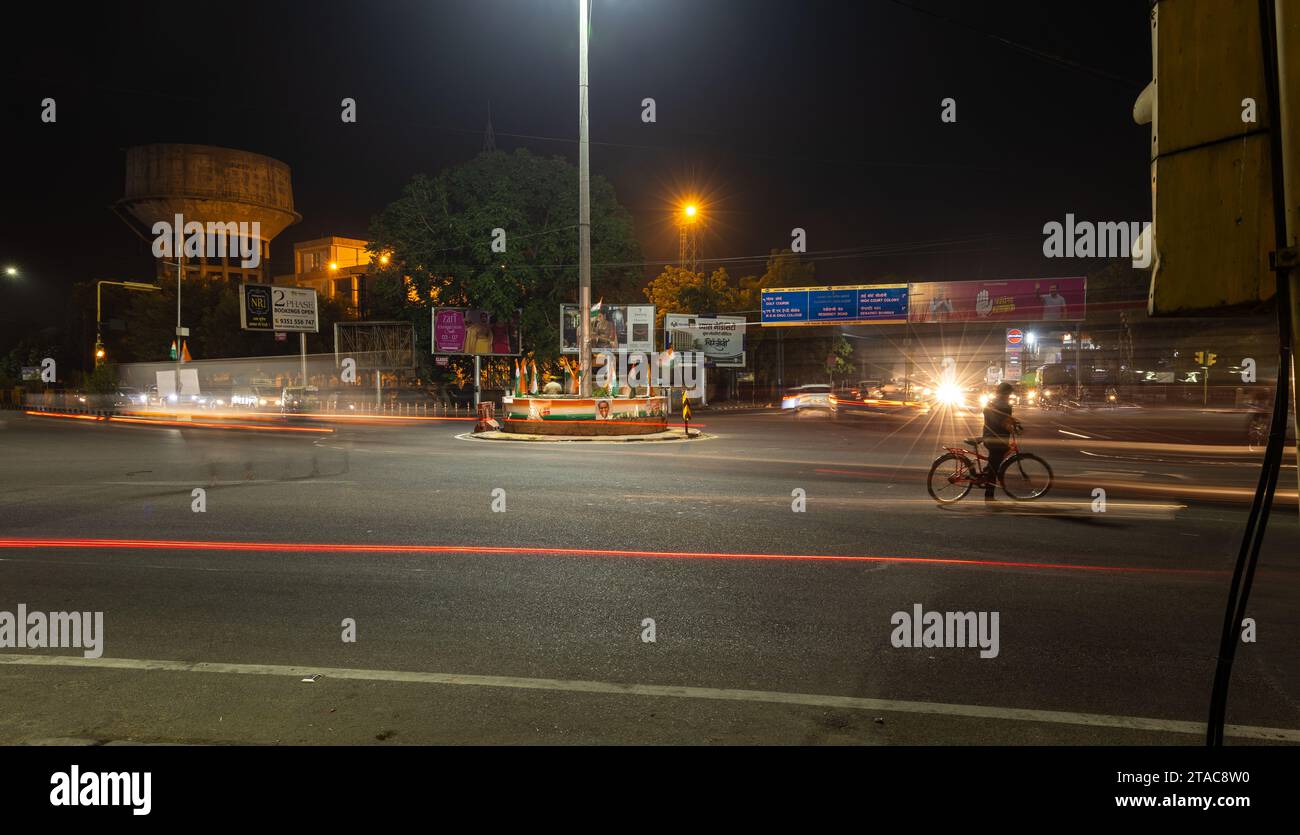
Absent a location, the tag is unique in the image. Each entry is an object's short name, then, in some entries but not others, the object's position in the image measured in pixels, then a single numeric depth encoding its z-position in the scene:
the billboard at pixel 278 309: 51.59
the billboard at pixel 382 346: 47.91
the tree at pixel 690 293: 62.92
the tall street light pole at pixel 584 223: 23.16
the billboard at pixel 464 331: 42.34
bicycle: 10.98
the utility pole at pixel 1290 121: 1.94
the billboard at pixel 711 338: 57.31
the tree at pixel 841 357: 70.00
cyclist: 10.91
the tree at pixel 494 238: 41.81
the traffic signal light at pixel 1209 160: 2.06
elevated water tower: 72.81
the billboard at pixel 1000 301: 45.75
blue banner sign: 48.00
